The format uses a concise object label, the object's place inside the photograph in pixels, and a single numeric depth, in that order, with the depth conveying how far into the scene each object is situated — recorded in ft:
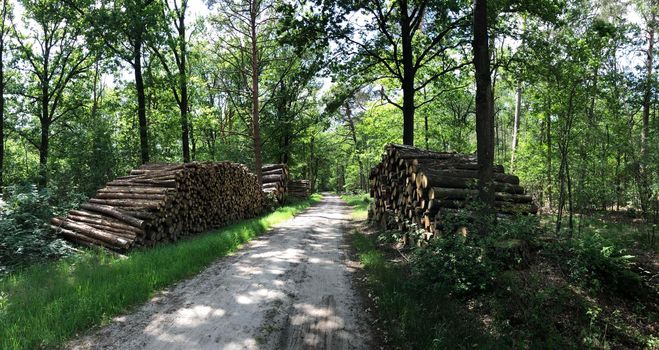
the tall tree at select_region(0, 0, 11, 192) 72.43
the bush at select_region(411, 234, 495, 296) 16.37
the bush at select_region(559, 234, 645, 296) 14.99
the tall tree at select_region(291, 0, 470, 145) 44.65
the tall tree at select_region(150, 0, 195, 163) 68.39
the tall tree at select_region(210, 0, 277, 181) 56.34
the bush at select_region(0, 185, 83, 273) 23.40
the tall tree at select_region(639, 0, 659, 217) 32.76
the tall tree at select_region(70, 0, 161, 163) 49.03
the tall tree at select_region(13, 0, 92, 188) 79.71
